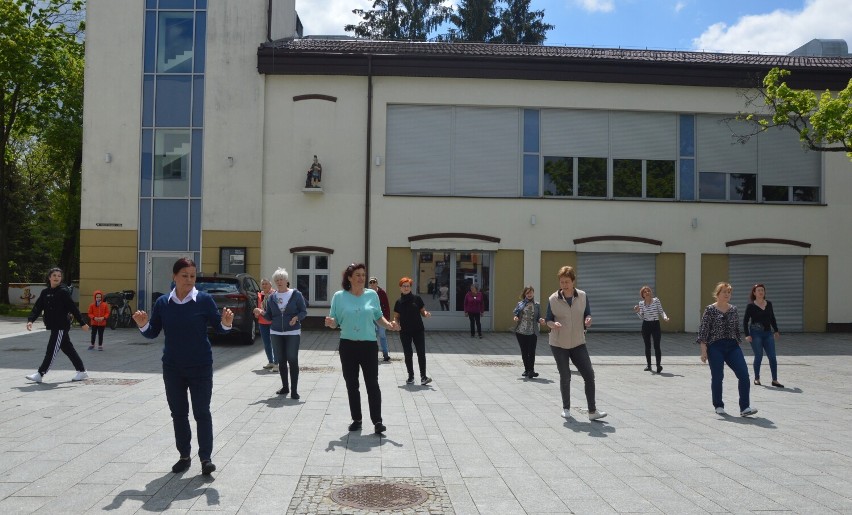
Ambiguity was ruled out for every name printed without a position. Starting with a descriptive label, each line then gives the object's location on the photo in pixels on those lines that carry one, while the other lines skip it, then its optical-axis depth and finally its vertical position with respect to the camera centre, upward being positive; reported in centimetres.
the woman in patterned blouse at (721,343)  977 -97
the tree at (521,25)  4441 +1373
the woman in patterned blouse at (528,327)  1353 -112
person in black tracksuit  1154 -90
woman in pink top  2230 -126
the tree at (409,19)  4362 +1370
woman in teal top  834 -89
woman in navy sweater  657 -82
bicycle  2270 -159
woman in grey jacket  1059 -87
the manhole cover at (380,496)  557 -175
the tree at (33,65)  3244 +805
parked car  1855 -93
